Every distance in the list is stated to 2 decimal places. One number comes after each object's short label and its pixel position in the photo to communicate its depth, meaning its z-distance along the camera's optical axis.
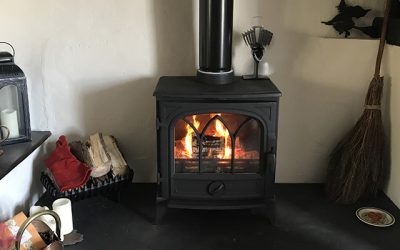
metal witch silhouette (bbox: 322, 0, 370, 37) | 2.21
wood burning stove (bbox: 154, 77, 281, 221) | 2.00
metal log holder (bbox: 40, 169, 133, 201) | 2.12
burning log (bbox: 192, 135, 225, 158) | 2.06
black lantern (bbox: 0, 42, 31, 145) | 2.05
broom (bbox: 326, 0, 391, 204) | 2.26
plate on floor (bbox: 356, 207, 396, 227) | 2.10
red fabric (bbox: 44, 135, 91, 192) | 2.10
